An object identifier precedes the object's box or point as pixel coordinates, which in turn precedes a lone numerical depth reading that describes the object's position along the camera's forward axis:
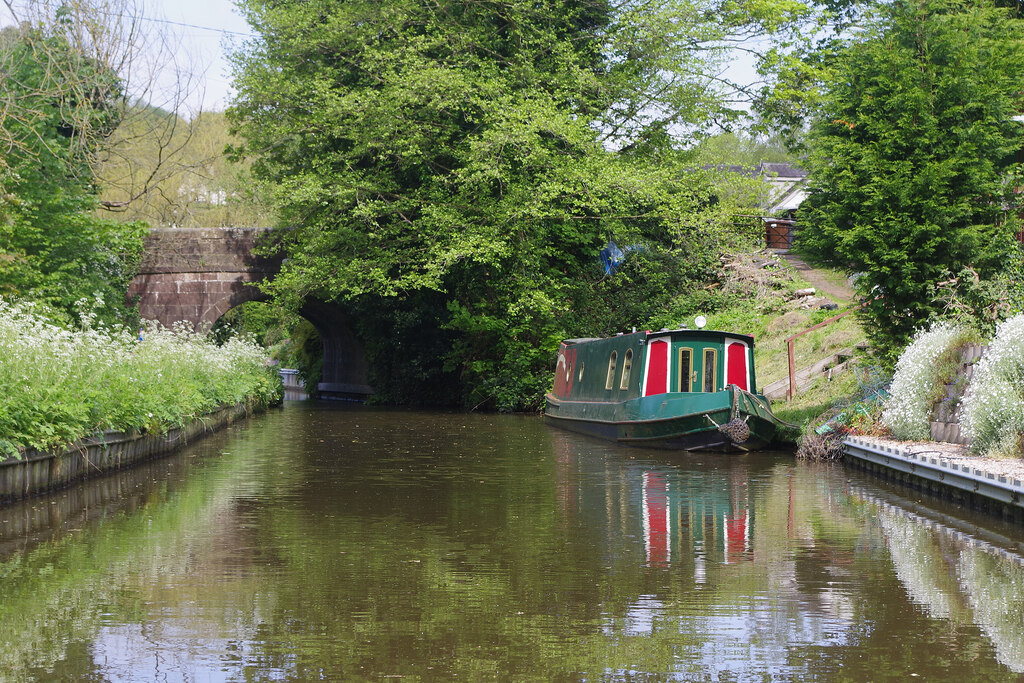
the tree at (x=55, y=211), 18.66
